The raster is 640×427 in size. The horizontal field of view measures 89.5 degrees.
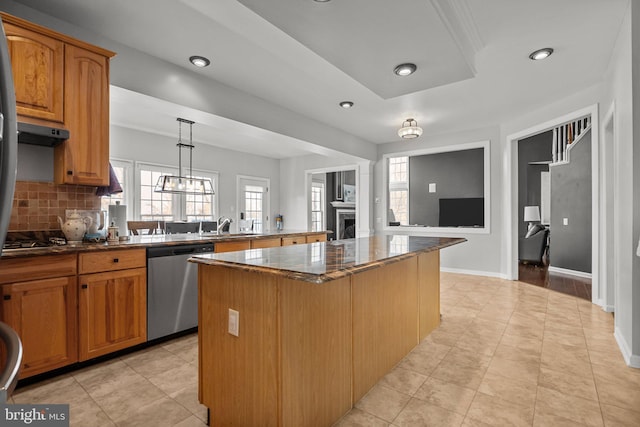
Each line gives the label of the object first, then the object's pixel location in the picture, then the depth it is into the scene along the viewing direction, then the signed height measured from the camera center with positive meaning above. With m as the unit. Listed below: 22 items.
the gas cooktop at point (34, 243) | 2.23 -0.22
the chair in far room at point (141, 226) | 4.34 -0.17
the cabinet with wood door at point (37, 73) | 2.11 +0.96
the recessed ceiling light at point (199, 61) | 2.97 +1.43
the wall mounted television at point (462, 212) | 6.55 +0.05
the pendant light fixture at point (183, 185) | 4.33 +0.40
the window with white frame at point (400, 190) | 7.75 +0.59
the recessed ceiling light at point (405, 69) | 2.67 +1.23
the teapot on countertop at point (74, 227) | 2.47 -0.10
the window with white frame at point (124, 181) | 5.31 +0.54
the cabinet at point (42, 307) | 1.99 -0.60
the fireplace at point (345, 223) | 9.30 -0.27
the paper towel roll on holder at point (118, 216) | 2.92 -0.02
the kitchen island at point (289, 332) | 1.43 -0.59
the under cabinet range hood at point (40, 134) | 2.15 +0.55
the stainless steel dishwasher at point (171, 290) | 2.67 -0.66
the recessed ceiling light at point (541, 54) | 2.97 +1.51
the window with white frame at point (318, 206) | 8.74 +0.22
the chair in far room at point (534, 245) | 6.42 -0.62
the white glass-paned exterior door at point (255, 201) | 7.28 +0.31
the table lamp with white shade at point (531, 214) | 7.38 +0.01
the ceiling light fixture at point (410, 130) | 4.48 +1.17
